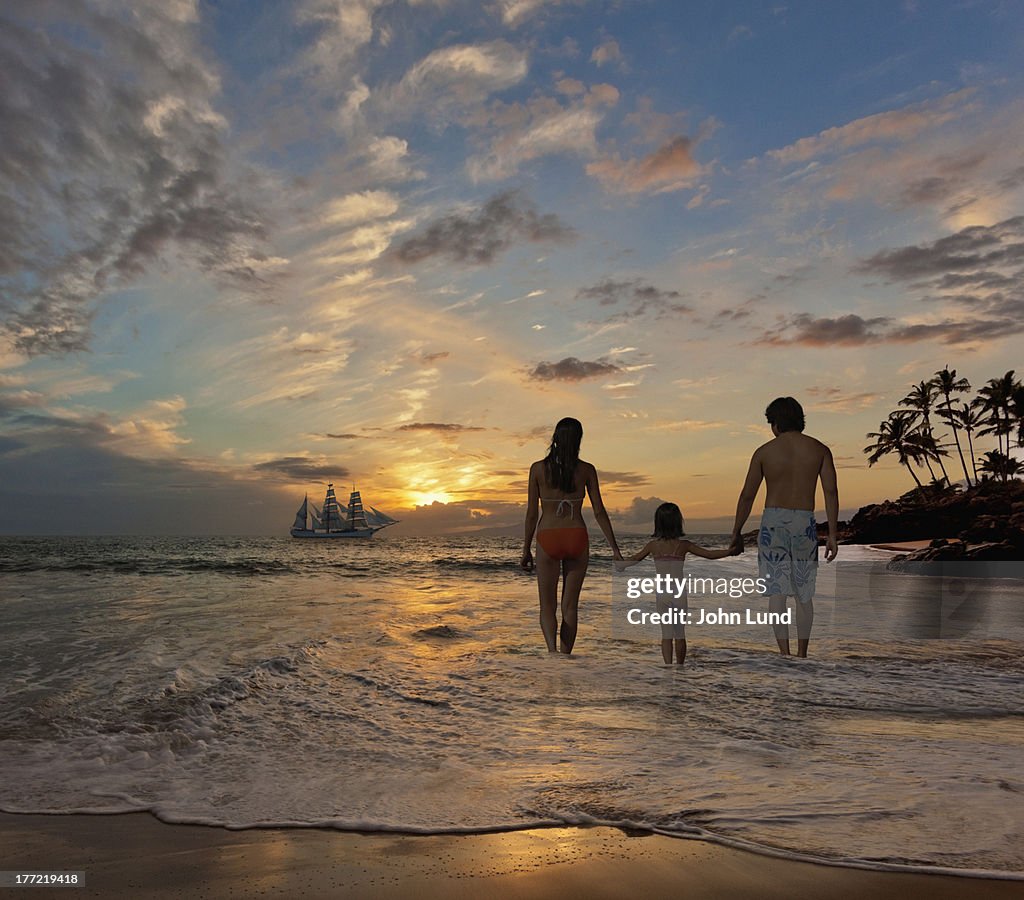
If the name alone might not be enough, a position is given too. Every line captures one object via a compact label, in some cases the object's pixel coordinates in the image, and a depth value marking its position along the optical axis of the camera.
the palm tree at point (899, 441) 72.12
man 7.15
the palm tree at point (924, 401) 70.38
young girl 6.91
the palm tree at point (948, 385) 67.33
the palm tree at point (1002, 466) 70.25
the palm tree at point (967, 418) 69.81
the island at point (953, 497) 29.48
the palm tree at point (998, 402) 64.75
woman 7.13
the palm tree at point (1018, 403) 63.28
